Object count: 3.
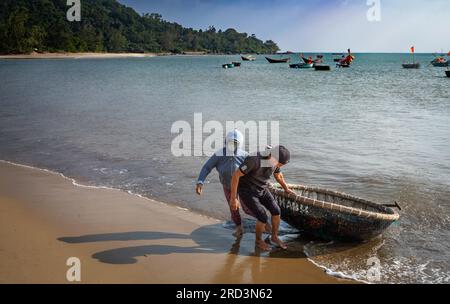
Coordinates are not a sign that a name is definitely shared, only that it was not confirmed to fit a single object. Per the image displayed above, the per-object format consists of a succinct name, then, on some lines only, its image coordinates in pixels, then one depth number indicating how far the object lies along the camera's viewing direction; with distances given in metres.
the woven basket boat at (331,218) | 5.41
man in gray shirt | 5.06
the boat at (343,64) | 62.07
